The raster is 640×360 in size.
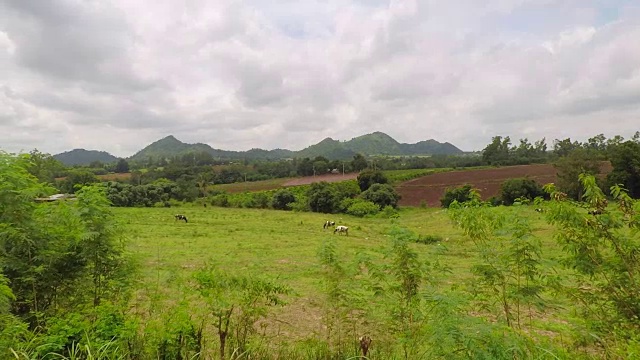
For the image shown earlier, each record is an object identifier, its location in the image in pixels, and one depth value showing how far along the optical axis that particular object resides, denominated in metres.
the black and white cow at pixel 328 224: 33.18
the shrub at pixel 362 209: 46.00
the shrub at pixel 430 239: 25.41
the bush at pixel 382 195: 49.03
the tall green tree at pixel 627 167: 38.22
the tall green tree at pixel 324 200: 49.00
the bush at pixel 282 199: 52.22
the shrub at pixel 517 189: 42.28
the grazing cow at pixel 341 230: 29.23
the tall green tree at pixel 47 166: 51.53
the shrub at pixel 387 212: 44.31
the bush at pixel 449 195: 36.12
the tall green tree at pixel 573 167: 40.79
